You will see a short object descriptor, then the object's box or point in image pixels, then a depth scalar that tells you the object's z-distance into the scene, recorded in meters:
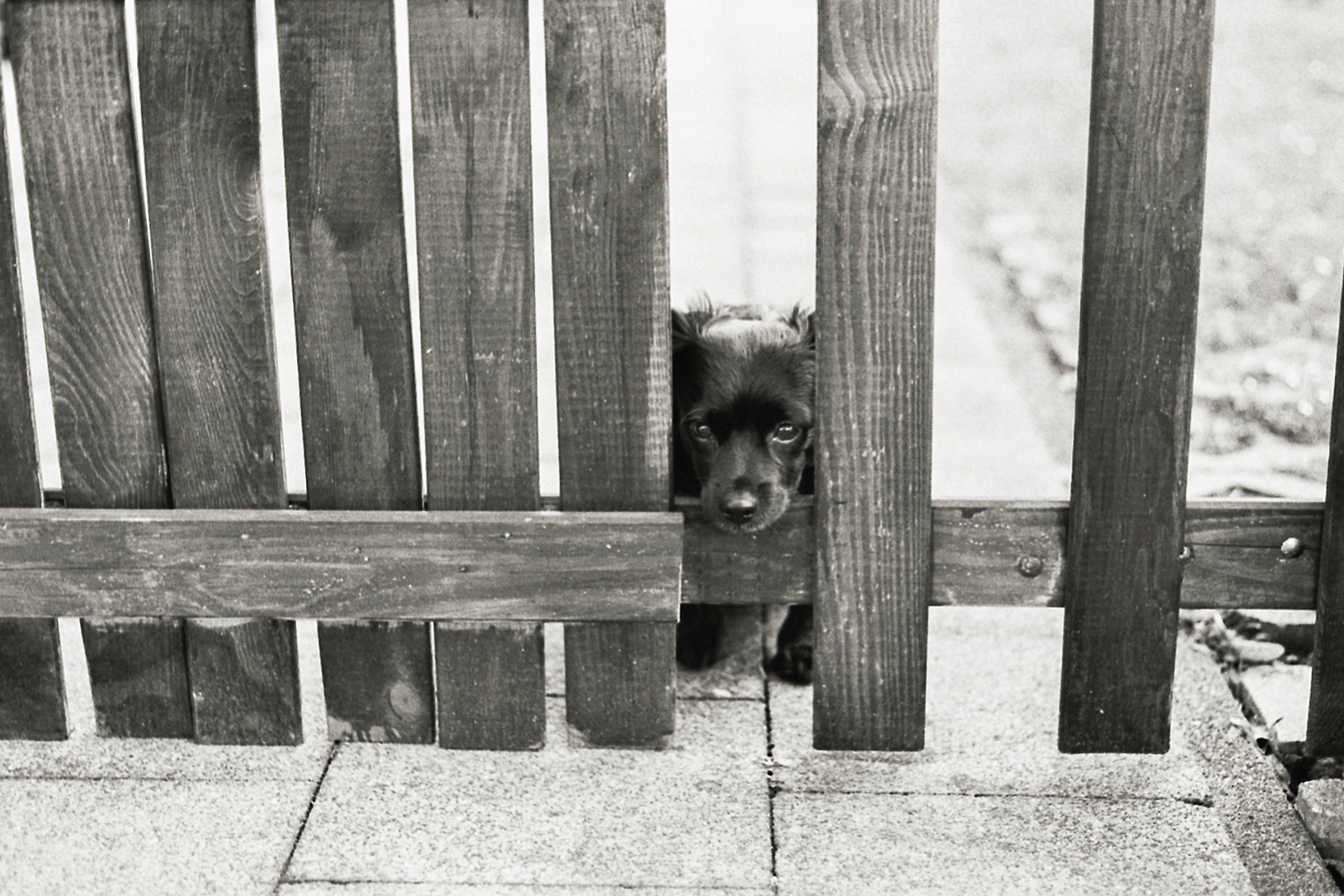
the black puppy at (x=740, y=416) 3.12
